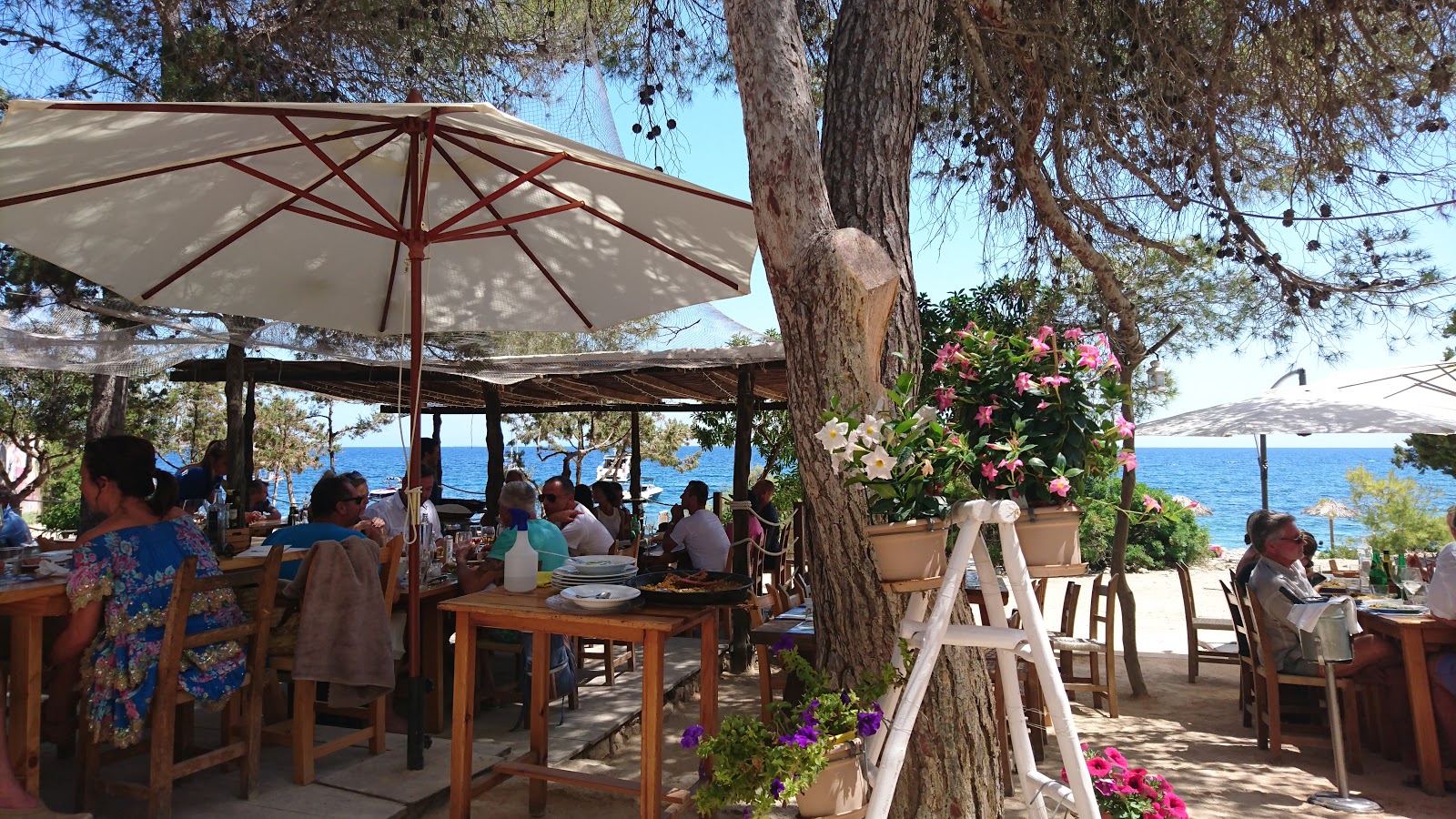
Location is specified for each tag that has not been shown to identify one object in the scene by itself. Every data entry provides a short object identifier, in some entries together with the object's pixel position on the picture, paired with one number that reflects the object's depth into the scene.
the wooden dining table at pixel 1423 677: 3.76
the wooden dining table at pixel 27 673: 2.70
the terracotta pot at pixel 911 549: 1.95
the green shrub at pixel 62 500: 17.48
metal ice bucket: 3.67
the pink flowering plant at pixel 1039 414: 1.93
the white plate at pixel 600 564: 2.99
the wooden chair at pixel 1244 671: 4.70
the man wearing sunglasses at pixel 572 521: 4.77
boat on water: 18.08
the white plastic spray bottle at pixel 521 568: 3.00
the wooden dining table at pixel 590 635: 2.64
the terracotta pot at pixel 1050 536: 1.92
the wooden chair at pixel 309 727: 3.23
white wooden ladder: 1.79
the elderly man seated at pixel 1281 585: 4.21
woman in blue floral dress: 2.78
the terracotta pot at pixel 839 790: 2.22
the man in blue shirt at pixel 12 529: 3.93
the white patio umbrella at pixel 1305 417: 5.35
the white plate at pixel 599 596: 2.66
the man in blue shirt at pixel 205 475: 6.09
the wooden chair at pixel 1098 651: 4.55
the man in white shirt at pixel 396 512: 4.77
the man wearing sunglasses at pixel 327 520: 3.61
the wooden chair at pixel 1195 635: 5.29
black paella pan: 2.73
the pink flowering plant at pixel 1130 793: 2.06
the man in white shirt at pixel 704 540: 6.05
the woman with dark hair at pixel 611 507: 7.49
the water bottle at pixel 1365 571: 5.17
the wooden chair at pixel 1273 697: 4.10
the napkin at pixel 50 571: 2.94
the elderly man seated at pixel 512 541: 3.66
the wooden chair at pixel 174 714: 2.79
